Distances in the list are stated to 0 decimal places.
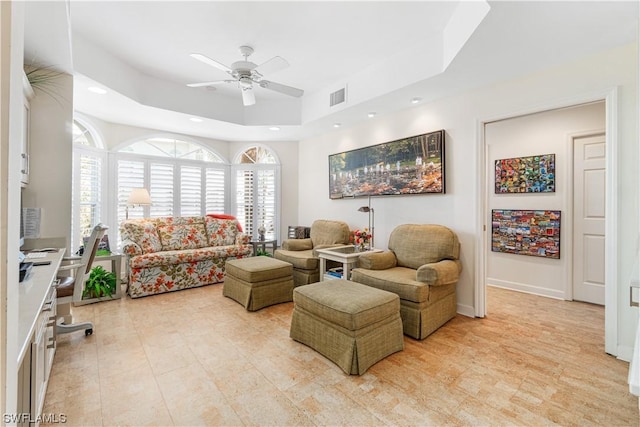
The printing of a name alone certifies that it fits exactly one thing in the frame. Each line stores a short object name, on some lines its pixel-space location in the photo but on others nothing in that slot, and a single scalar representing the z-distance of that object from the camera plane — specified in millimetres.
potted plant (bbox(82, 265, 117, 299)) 3604
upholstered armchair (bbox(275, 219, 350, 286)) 3864
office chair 2396
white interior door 3527
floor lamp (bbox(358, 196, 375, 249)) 4220
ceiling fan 2602
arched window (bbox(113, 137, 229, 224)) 4723
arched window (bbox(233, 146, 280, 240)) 5824
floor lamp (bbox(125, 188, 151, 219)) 4289
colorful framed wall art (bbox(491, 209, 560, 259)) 3838
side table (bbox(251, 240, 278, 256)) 4977
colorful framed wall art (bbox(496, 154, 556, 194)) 3855
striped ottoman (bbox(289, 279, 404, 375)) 2109
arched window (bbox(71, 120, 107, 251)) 4148
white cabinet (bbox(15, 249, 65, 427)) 1065
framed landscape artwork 3445
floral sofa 3820
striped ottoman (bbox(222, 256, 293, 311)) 3326
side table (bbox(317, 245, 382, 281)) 3414
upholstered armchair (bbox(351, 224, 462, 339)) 2637
